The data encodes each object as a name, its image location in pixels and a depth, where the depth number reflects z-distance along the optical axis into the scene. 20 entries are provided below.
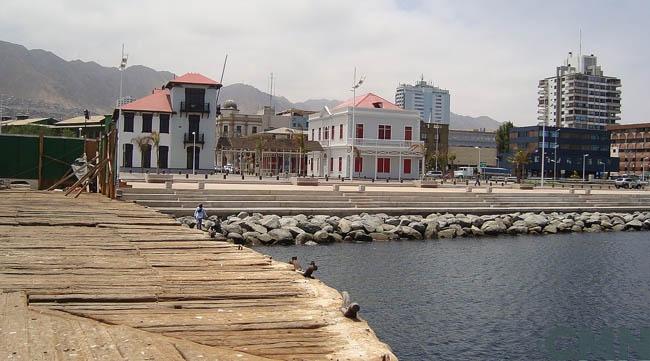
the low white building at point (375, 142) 65.25
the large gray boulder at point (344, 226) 30.71
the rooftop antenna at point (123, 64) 43.62
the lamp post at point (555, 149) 113.12
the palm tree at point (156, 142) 64.88
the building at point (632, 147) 131.50
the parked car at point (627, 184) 75.44
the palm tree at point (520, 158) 85.07
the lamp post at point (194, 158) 64.86
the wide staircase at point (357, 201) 31.84
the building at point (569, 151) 119.25
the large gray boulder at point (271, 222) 29.56
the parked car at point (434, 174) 84.06
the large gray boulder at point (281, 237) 28.23
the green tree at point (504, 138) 129.50
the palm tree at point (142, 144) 64.69
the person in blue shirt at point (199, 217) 24.52
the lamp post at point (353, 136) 59.27
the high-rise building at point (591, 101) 196.75
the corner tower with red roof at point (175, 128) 65.25
